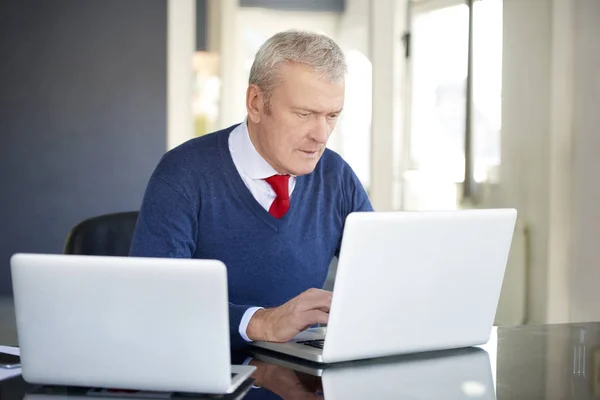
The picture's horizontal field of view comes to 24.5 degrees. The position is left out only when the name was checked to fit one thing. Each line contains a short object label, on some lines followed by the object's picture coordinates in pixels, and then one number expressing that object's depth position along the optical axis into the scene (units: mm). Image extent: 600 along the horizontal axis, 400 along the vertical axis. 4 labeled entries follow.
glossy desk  2141
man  2782
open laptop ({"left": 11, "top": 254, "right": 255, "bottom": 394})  2032
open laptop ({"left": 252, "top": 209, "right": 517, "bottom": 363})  2231
